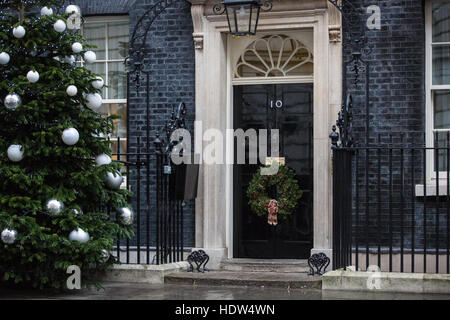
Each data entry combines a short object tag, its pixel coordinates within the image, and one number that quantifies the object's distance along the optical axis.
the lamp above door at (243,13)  9.89
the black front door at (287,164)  11.53
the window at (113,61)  12.33
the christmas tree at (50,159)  9.01
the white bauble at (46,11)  9.52
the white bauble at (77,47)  9.46
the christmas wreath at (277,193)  11.37
